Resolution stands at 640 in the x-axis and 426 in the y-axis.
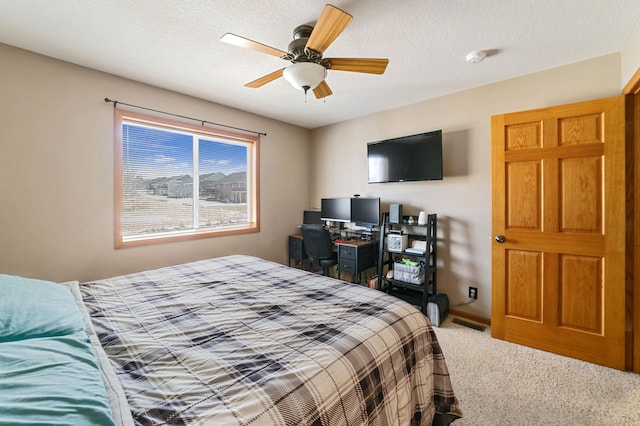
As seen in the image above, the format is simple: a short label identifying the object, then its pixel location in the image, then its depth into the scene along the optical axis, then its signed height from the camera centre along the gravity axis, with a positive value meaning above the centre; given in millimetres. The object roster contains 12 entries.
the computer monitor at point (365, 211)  3395 +2
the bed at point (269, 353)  807 -556
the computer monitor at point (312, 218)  4199 -107
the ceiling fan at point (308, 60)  1615 +1031
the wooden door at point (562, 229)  2020 -158
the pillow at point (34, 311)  1007 -432
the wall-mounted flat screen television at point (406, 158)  2965 +644
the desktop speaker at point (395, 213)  3191 -24
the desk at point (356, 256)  3318 -581
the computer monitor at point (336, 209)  3723 +32
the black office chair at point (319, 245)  3408 -443
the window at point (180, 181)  2713 +367
